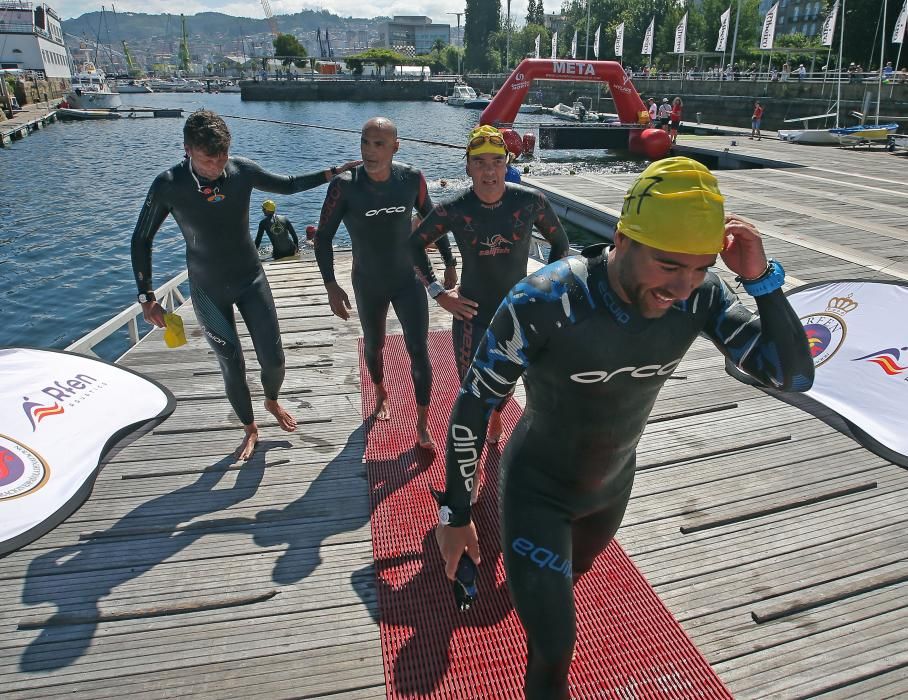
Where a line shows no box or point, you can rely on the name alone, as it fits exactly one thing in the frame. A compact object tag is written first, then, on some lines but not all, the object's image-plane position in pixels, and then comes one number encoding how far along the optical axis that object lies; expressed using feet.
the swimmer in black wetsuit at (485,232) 13.28
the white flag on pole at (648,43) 161.38
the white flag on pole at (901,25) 90.69
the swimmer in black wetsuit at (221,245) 13.98
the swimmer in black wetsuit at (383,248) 15.58
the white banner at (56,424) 12.47
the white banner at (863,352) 15.48
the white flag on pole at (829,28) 96.63
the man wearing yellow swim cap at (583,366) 6.66
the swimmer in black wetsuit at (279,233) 41.04
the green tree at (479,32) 414.82
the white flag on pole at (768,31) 121.39
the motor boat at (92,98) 222.48
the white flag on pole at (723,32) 142.67
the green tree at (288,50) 397.39
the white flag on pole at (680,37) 151.73
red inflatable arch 70.79
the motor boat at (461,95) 270.05
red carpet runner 9.18
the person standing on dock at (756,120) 99.16
